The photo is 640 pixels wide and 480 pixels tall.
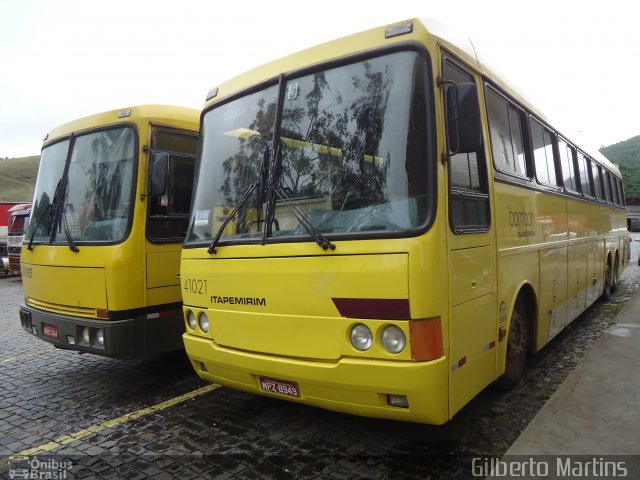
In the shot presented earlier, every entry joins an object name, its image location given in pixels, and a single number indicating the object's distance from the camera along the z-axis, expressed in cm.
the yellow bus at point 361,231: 317
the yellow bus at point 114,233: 503
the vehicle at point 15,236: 1680
